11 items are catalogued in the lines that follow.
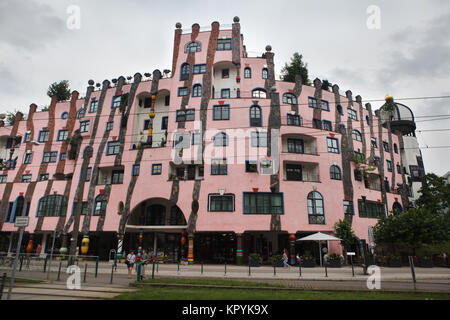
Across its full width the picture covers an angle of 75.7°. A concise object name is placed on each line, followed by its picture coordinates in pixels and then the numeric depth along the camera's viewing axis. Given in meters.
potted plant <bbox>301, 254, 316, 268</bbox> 26.55
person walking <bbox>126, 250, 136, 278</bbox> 17.95
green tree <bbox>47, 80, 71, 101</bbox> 47.73
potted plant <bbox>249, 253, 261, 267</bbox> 26.08
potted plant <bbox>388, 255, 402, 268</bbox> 28.03
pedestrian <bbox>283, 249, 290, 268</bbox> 25.79
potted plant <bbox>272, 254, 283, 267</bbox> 26.41
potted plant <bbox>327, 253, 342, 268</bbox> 26.50
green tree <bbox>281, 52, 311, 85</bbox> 39.31
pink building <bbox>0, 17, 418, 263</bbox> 29.48
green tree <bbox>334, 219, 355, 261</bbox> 28.14
